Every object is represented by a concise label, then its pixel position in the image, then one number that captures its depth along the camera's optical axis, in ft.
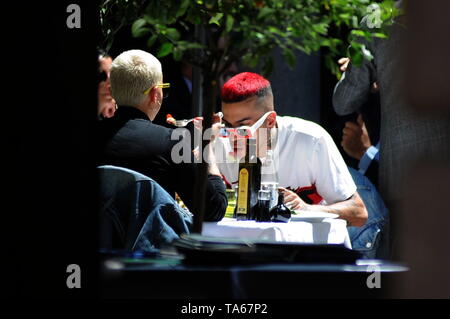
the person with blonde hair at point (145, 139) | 24.67
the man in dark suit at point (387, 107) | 24.18
